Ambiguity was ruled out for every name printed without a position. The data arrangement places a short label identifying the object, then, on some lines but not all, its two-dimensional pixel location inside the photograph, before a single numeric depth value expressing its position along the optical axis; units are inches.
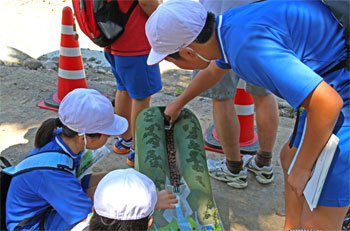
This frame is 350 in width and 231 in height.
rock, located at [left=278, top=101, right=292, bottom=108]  188.4
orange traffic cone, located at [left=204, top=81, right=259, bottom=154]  139.2
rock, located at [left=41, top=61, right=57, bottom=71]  205.4
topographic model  81.4
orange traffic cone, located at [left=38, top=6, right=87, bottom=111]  156.6
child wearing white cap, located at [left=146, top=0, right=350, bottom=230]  55.1
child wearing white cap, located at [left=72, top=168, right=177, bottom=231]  58.4
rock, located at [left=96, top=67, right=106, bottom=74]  215.5
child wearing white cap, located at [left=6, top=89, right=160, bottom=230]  73.4
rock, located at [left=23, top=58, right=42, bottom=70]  204.4
